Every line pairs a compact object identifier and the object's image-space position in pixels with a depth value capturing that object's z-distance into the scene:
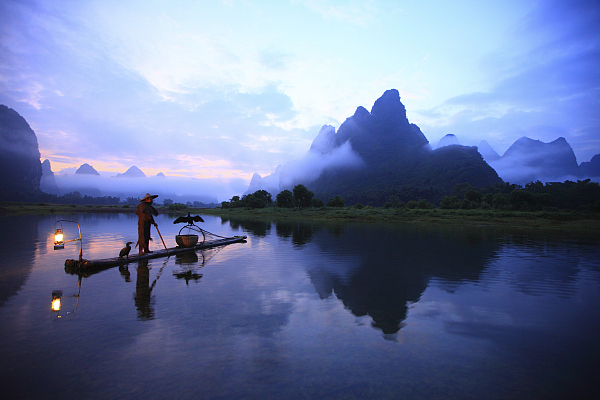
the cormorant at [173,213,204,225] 18.06
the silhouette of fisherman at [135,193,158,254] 13.62
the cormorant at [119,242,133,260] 12.92
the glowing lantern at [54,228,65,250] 10.12
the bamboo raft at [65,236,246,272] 11.41
